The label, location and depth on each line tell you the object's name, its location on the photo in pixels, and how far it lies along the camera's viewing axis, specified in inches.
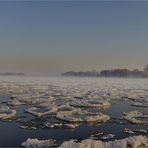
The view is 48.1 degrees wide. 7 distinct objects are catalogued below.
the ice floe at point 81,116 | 227.1
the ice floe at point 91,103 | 307.0
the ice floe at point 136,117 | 226.7
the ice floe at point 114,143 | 155.6
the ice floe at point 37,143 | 160.2
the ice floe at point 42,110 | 249.7
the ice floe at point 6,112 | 232.9
